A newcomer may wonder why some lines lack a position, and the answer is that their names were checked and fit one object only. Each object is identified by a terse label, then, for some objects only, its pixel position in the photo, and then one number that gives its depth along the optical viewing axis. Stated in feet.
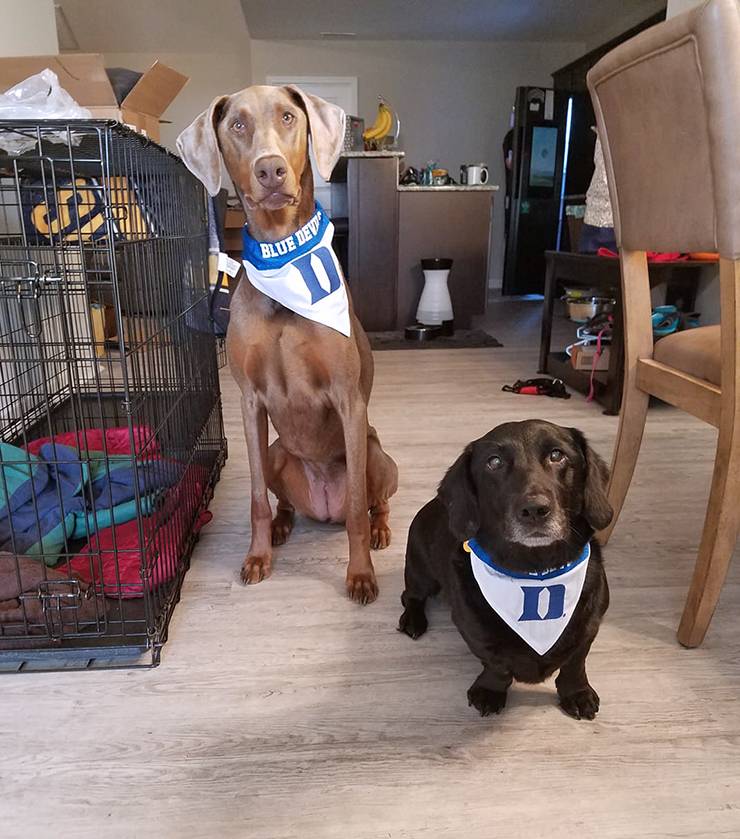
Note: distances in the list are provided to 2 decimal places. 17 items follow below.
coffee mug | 17.62
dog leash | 10.77
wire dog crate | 4.41
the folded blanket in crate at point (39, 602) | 4.53
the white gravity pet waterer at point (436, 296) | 16.17
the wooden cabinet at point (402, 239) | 16.29
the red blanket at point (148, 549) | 4.69
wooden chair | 3.81
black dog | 3.52
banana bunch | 18.39
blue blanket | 5.40
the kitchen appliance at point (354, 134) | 17.57
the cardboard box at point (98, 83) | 8.63
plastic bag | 5.29
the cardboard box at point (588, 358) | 10.57
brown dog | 4.86
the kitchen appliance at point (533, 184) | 23.24
